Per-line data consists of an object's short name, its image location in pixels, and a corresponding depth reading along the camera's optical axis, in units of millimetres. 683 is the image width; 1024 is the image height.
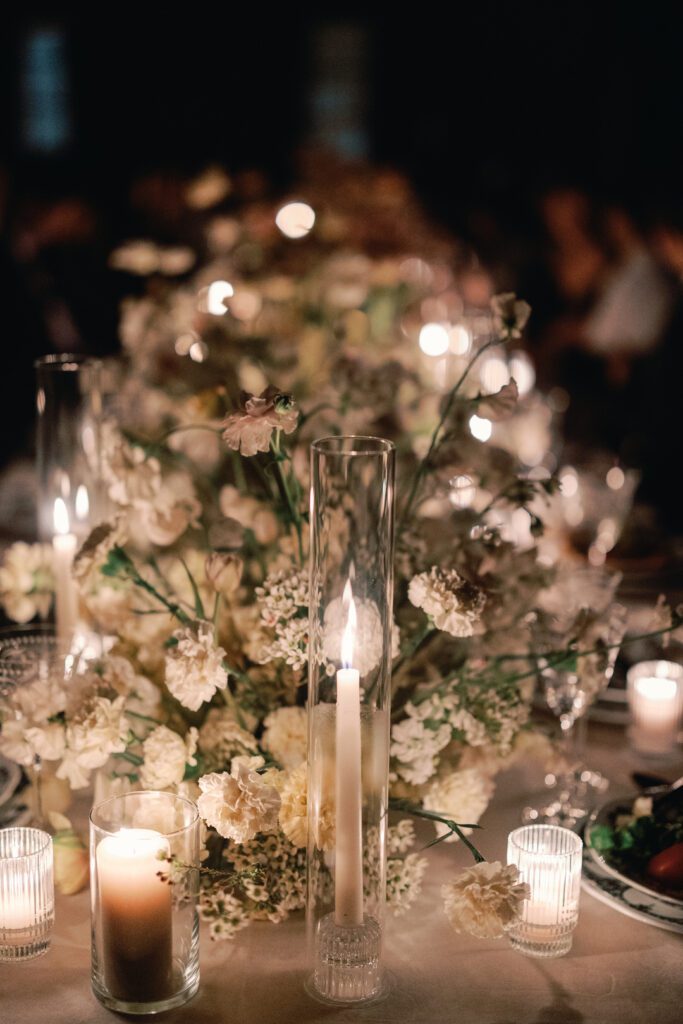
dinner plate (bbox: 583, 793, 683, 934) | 1188
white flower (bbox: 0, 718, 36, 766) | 1156
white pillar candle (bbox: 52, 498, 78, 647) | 1467
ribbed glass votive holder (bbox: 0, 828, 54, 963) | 1118
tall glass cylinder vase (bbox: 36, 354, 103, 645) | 1472
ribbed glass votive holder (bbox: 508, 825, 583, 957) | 1144
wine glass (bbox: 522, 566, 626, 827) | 1380
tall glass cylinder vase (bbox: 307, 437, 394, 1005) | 1038
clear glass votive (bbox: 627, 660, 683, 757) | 1570
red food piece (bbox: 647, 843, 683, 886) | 1229
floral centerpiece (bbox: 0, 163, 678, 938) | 1092
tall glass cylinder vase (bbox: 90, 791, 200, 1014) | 1039
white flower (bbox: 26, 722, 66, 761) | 1151
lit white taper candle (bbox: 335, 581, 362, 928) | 1038
